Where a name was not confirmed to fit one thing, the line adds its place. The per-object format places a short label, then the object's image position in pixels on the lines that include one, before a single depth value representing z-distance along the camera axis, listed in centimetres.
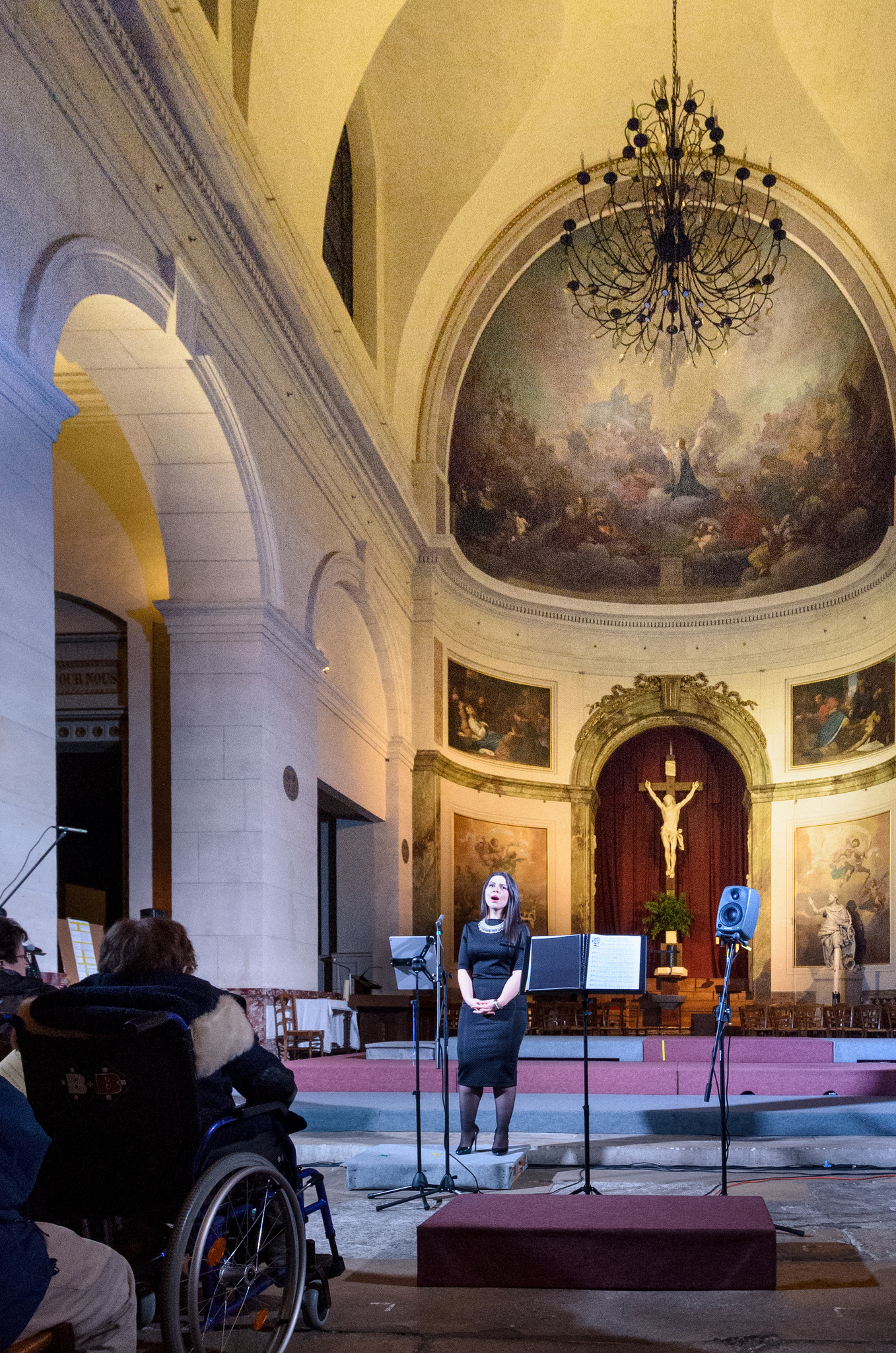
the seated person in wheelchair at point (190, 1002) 335
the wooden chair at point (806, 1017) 1912
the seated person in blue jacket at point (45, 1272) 262
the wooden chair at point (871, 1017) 1819
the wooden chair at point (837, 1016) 1888
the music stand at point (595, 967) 622
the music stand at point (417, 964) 593
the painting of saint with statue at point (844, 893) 2028
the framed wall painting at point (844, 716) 2036
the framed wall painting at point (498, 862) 2062
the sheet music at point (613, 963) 623
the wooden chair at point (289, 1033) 1188
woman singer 646
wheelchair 328
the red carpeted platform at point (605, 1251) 421
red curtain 2353
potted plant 2230
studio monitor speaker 601
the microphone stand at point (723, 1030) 537
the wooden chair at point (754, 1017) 1922
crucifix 2334
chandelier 1428
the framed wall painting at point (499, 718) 2097
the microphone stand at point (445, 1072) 593
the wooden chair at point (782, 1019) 1878
